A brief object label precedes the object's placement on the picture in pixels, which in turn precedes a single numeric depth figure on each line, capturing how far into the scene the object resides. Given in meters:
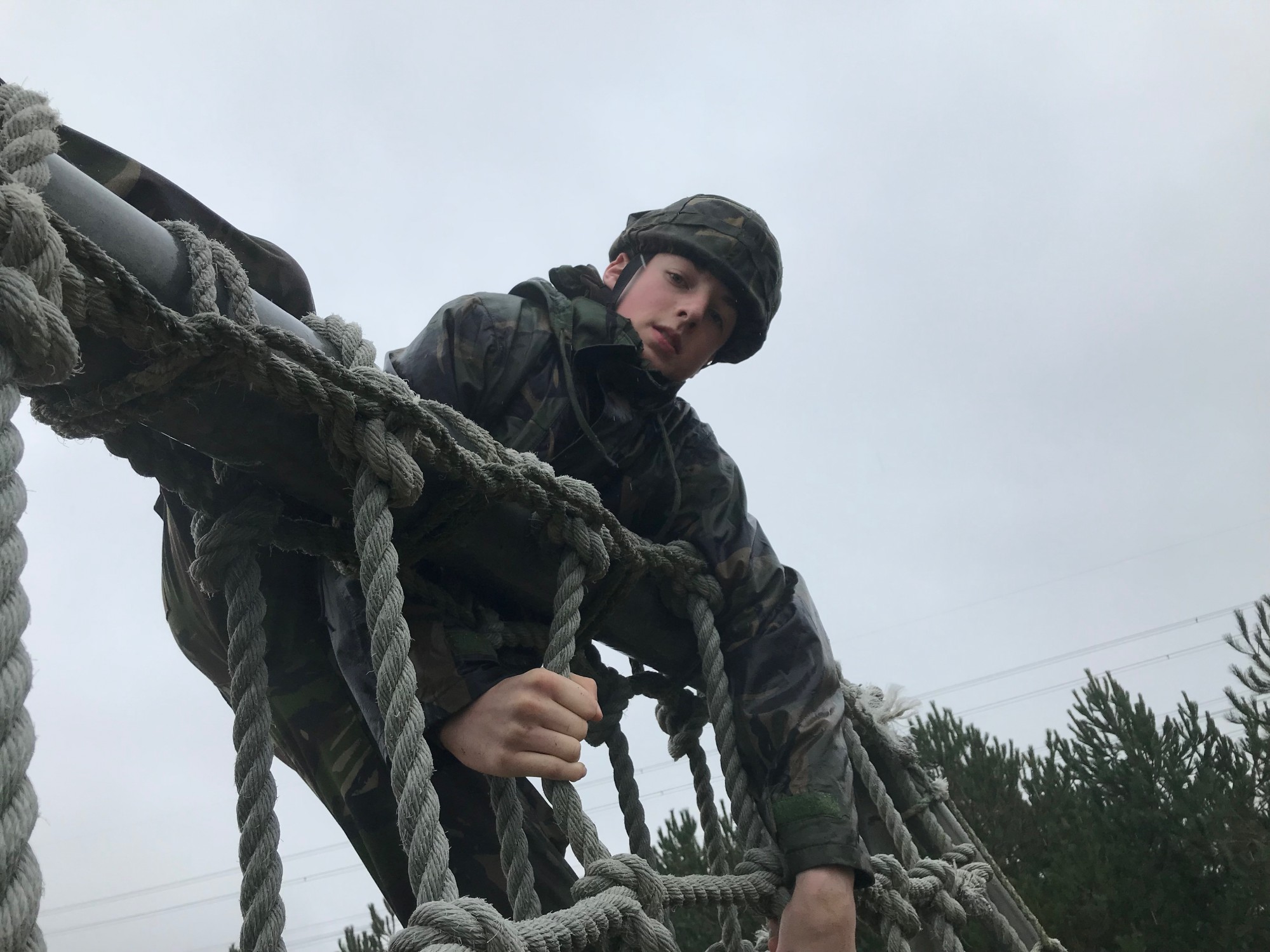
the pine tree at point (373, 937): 7.62
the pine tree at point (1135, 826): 5.92
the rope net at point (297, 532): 0.79
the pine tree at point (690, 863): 7.04
